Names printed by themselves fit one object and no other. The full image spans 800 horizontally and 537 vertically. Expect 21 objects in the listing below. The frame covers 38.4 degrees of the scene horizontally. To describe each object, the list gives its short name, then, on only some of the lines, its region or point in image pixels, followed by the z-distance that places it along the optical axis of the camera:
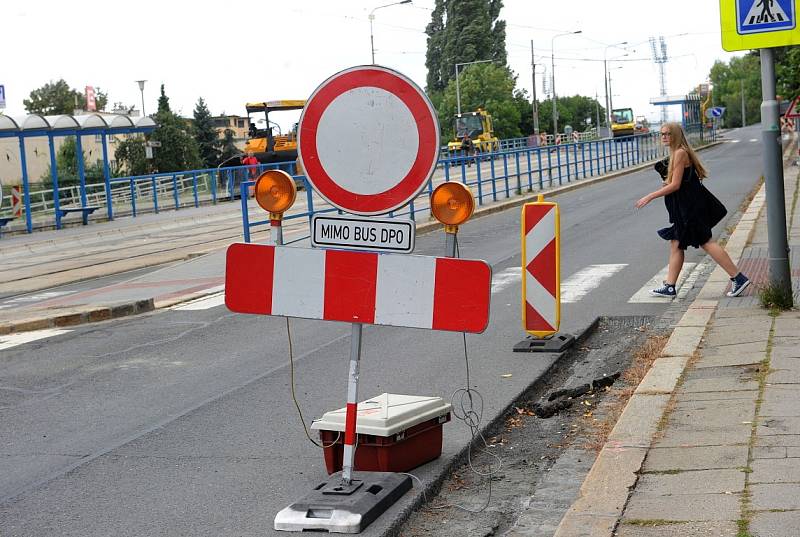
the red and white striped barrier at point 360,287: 4.61
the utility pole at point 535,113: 75.94
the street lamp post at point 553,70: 81.62
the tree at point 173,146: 65.12
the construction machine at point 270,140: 46.31
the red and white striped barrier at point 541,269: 8.62
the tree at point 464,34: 96.62
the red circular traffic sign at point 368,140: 4.66
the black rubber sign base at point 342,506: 4.62
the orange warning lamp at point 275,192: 4.91
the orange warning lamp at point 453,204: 4.67
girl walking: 10.17
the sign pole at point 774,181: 8.80
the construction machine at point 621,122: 77.31
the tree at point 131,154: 60.62
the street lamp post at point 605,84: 79.07
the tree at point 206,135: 79.44
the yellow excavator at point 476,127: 63.94
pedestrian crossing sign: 8.57
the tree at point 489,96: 88.87
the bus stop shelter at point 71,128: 28.17
